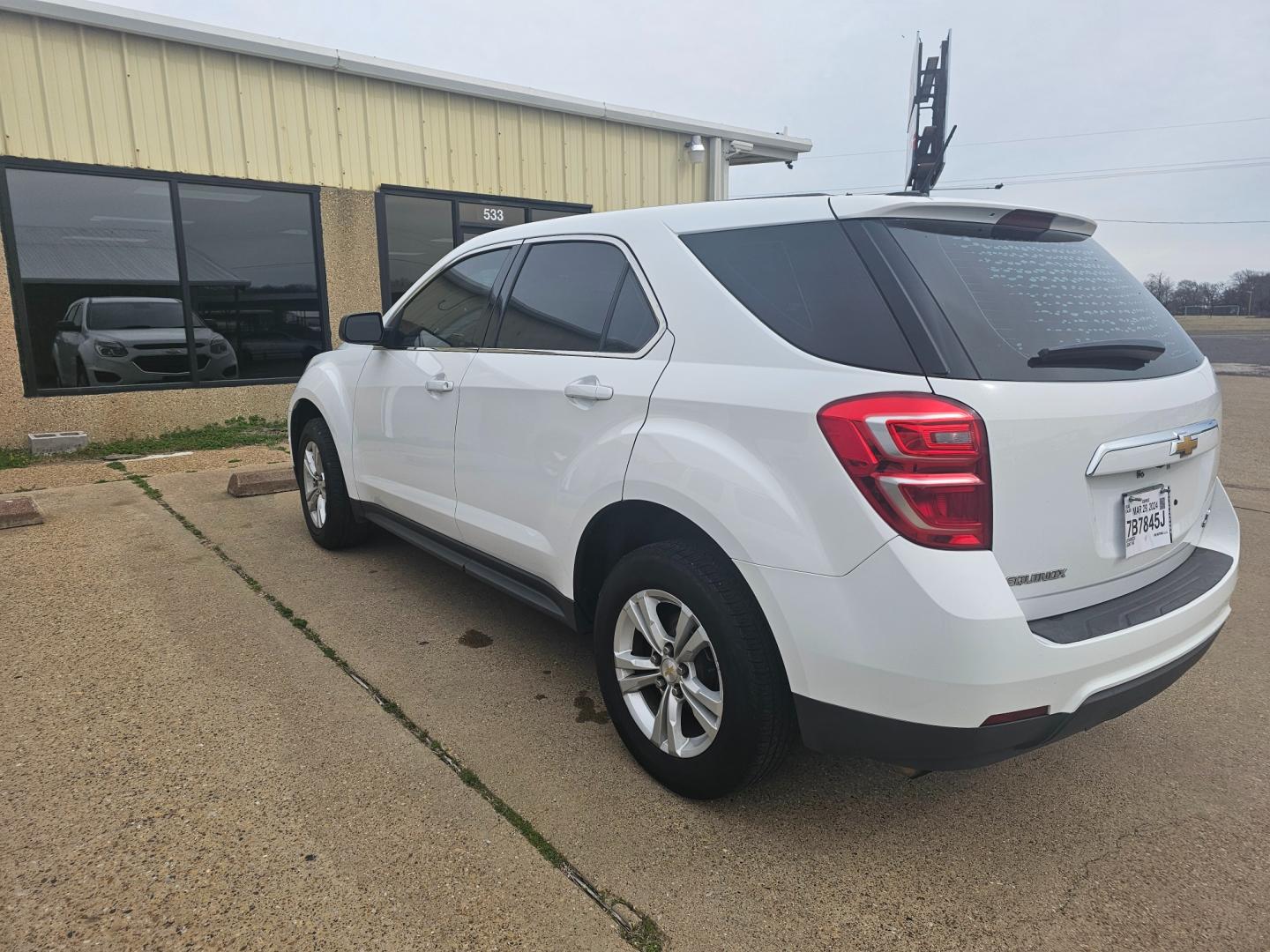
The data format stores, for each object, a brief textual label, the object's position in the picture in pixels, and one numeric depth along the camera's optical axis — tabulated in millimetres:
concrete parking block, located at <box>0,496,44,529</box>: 5254
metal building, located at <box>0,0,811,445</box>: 7535
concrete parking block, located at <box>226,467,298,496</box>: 6260
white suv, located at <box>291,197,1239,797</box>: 1926
